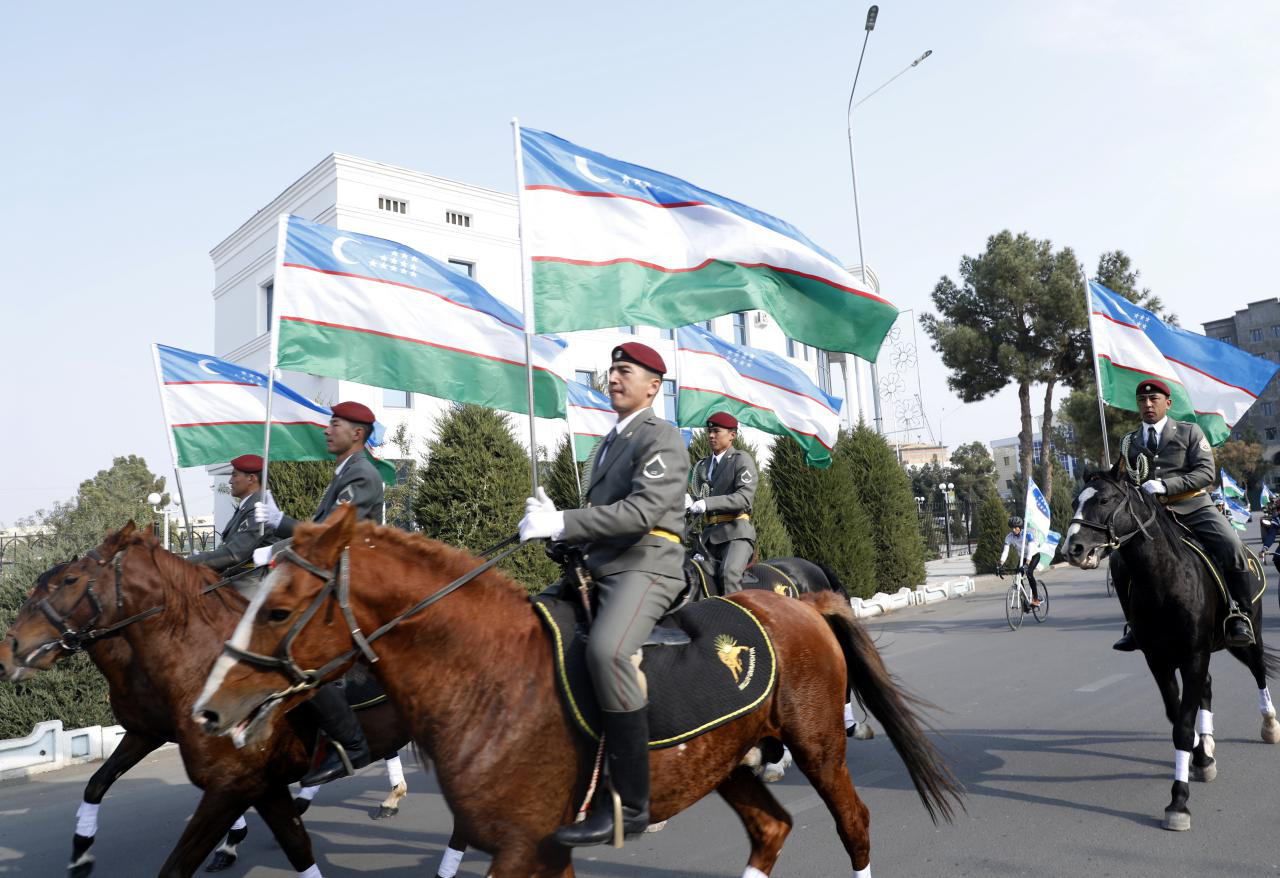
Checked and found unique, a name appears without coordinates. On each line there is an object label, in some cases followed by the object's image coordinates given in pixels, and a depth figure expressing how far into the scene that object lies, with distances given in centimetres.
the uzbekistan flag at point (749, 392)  1211
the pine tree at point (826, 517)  2009
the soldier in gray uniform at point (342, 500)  457
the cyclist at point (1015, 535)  2006
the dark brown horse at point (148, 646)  461
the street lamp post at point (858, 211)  2228
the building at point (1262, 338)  10844
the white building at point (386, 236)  2809
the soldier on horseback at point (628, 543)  329
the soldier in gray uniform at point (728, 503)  785
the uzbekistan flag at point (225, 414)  851
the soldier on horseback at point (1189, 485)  645
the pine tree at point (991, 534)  2794
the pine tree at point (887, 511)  2164
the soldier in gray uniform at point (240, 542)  627
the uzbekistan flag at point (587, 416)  1477
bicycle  1568
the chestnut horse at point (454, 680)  303
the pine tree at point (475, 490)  1519
